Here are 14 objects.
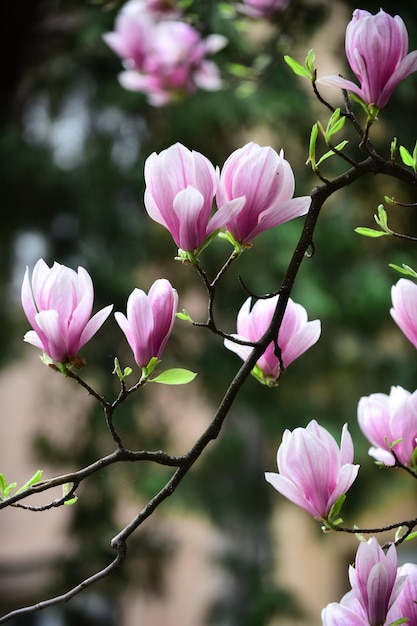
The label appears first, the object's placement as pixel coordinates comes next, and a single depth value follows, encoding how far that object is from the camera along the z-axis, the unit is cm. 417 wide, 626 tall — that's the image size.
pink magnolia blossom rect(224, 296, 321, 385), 320
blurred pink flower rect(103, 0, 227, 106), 439
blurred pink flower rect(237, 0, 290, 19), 427
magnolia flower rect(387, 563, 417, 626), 314
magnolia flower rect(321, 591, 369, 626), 311
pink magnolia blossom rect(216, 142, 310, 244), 312
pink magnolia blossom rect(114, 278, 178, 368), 312
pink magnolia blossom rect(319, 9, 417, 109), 315
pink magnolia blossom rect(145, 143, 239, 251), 311
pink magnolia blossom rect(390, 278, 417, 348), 319
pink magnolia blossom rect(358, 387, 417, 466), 322
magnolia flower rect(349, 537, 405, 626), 310
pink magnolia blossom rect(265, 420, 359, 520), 313
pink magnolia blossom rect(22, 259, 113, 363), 311
